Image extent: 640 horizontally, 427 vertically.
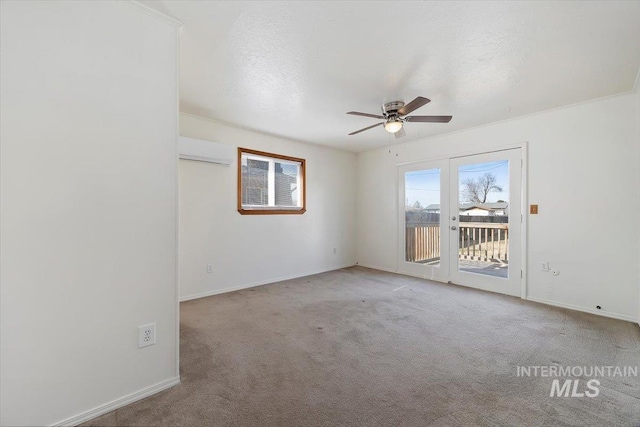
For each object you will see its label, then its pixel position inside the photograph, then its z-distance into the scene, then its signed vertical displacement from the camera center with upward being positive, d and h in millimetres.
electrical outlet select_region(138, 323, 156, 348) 1709 -787
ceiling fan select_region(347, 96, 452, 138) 2822 +1043
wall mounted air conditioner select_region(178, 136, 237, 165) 3477 +836
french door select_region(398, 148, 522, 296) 3820 -129
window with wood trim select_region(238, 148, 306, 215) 4289 +497
